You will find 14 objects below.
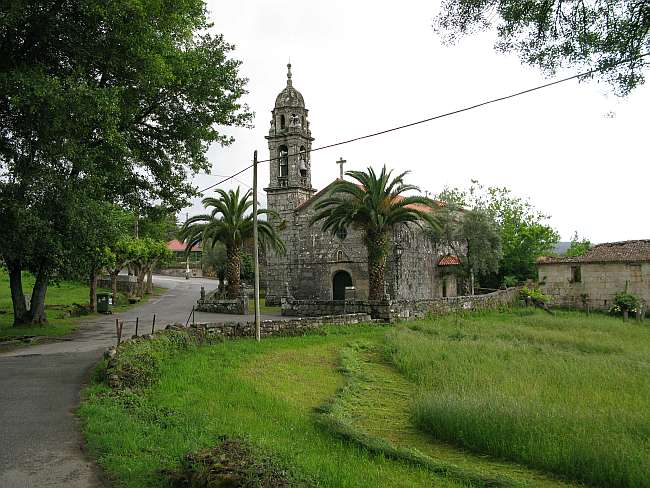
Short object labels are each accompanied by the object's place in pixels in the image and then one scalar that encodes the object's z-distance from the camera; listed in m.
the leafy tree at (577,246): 54.25
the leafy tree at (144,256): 35.03
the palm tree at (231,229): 30.61
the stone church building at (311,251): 33.78
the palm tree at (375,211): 25.36
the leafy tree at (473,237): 35.25
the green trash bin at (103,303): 29.64
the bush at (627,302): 30.41
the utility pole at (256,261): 17.95
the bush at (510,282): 42.26
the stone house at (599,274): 31.69
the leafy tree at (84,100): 14.19
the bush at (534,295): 33.99
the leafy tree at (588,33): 7.80
